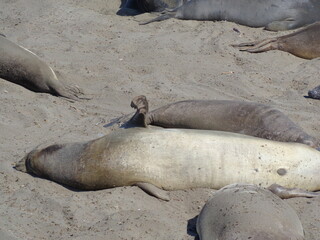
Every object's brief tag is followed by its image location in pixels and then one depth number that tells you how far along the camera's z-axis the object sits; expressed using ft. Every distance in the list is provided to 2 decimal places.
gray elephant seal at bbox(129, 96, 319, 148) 33.88
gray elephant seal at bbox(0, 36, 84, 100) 43.50
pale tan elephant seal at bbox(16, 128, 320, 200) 29.76
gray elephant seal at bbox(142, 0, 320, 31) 56.54
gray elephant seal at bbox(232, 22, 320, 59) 50.88
